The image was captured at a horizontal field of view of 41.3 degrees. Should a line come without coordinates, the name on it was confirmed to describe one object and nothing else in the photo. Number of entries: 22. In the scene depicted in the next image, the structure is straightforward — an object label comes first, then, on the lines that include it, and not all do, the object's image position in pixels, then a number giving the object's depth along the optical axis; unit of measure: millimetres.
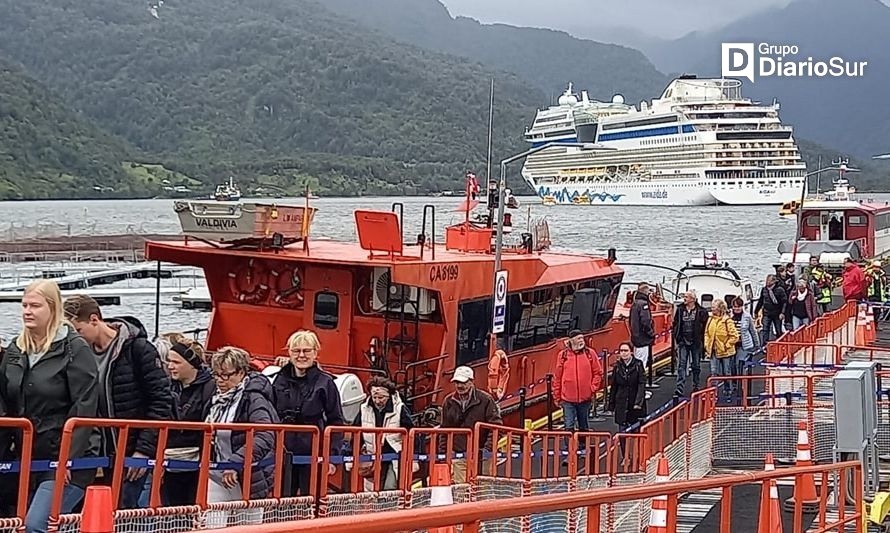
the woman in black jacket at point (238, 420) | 6766
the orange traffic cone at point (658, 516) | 7098
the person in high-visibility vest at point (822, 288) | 26562
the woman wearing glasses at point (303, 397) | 7582
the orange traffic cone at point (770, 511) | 6784
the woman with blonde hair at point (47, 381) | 5141
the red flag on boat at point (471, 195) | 15593
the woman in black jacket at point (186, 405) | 6562
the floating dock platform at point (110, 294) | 44812
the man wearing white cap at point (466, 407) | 9865
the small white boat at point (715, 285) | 29875
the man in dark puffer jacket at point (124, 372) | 5738
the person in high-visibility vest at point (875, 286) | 26734
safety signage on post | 12953
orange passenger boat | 12820
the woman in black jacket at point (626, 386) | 13406
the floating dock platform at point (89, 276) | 48656
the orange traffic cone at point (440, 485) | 6695
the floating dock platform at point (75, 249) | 63803
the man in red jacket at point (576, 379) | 12602
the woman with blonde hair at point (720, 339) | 16406
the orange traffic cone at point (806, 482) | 10148
